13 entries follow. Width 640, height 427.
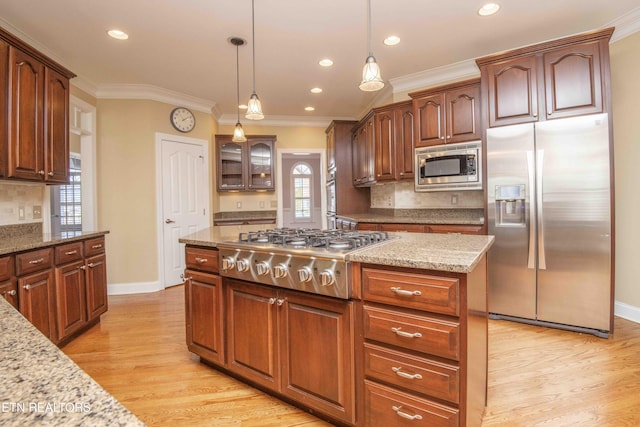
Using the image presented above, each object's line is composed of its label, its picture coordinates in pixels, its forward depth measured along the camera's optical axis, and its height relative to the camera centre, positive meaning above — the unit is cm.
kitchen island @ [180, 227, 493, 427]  129 -57
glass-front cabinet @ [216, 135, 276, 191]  559 +84
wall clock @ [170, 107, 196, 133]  465 +137
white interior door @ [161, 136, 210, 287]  454 +24
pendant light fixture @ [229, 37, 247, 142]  318 +88
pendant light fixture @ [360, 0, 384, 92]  190 +80
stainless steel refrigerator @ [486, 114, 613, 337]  266 -13
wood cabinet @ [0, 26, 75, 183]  236 +80
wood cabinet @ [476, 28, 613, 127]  266 +112
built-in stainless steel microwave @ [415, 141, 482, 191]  340 +46
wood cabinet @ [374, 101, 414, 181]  400 +87
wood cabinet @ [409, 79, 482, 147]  341 +105
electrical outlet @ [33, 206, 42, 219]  314 +3
